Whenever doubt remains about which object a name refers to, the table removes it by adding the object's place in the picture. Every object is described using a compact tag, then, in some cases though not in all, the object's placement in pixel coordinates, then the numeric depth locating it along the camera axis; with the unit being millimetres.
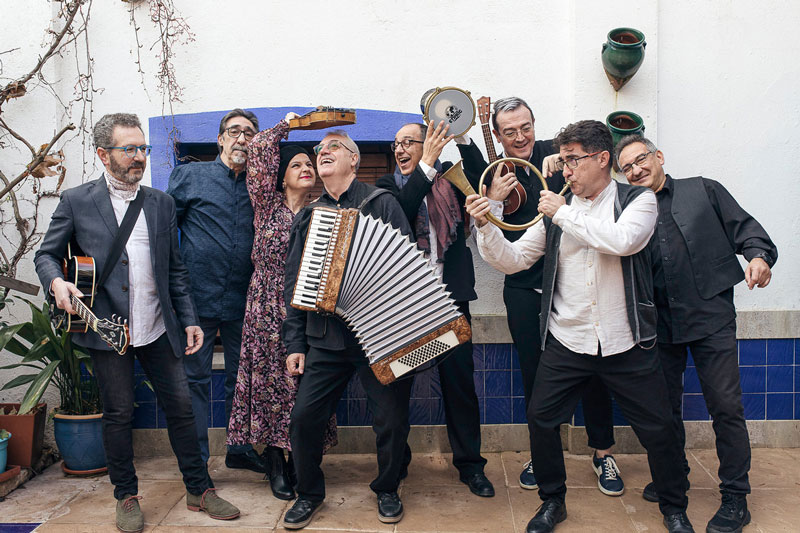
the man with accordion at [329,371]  3451
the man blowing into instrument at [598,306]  3121
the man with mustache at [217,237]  3963
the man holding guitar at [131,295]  3365
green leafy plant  4039
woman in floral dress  3812
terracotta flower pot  4195
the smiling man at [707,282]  3387
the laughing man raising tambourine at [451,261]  3814
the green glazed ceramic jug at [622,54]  4133
